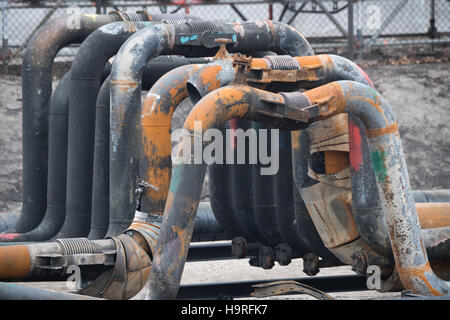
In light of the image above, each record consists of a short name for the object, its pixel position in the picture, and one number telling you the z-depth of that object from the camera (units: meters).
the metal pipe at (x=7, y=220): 13.30
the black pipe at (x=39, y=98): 12.73
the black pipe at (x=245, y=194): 11.71
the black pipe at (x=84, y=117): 11.67
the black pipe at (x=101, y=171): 11.15
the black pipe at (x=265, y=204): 11.28
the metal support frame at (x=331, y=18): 20.53
